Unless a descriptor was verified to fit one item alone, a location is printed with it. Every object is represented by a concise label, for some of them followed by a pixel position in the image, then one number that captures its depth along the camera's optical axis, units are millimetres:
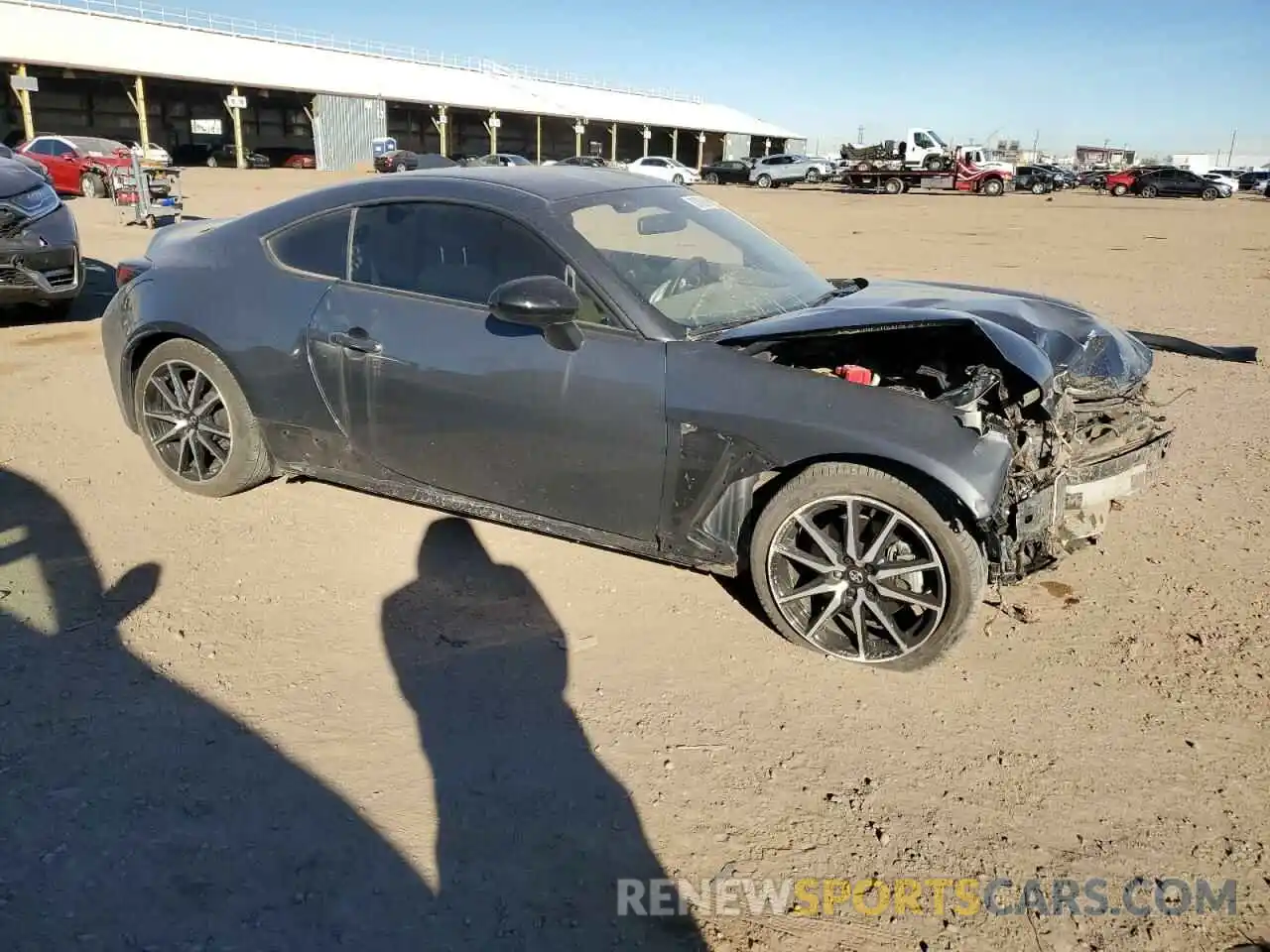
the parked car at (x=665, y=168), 38794
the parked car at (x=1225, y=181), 42812
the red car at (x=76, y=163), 22328
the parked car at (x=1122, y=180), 43875
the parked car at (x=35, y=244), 7289
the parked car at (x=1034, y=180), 43438
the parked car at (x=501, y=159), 32125
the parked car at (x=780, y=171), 44938
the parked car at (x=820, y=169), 45906
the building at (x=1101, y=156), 97875
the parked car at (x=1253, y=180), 55584
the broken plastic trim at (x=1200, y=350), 7772
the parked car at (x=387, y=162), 35606
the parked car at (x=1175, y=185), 42594
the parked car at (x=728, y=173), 46406
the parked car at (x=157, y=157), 21562
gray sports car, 3094
